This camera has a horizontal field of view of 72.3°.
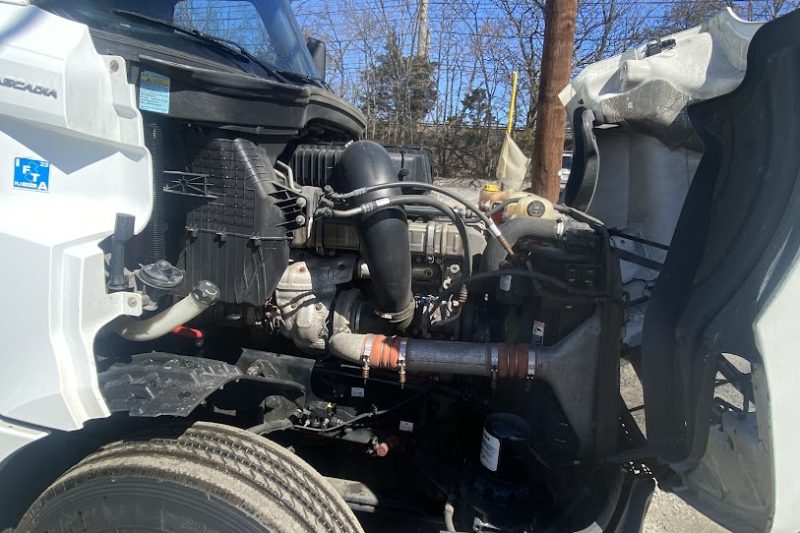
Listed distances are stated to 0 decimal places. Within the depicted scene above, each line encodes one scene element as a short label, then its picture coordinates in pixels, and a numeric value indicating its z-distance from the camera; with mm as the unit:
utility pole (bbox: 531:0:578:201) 6449
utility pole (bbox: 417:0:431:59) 14711
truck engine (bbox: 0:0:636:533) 1648
